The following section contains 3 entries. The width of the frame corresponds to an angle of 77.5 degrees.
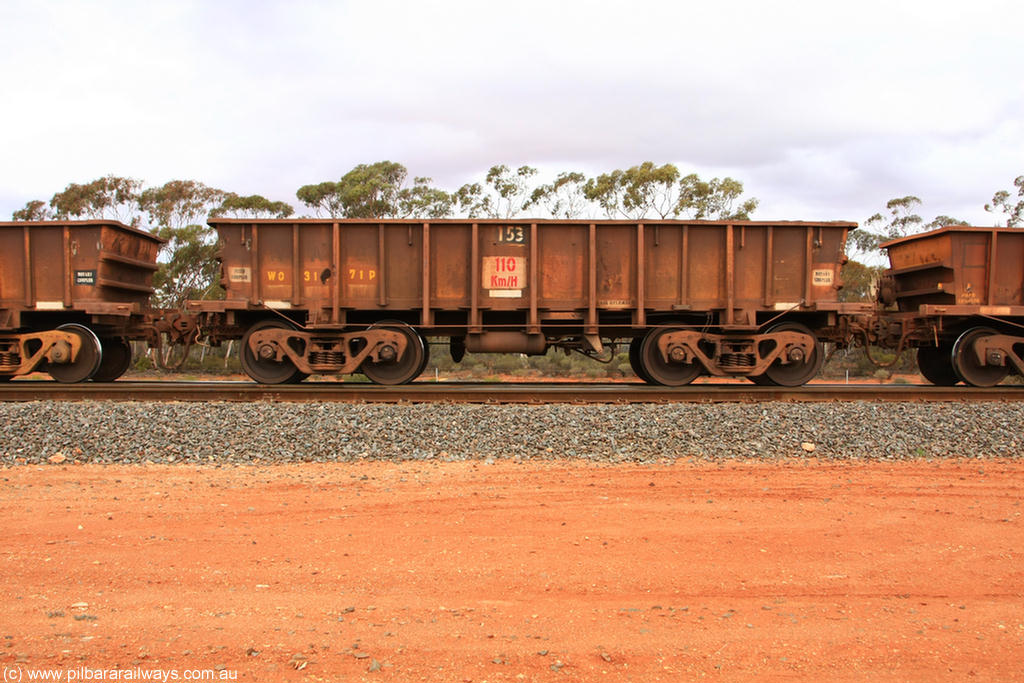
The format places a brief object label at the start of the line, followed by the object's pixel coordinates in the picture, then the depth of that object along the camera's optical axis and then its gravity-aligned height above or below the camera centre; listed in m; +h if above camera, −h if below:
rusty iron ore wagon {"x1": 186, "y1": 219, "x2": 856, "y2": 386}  10.66 +0.68
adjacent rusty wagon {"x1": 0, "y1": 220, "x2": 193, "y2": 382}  10.60 +0.48
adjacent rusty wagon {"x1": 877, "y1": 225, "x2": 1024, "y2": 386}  10.50 +0.32
